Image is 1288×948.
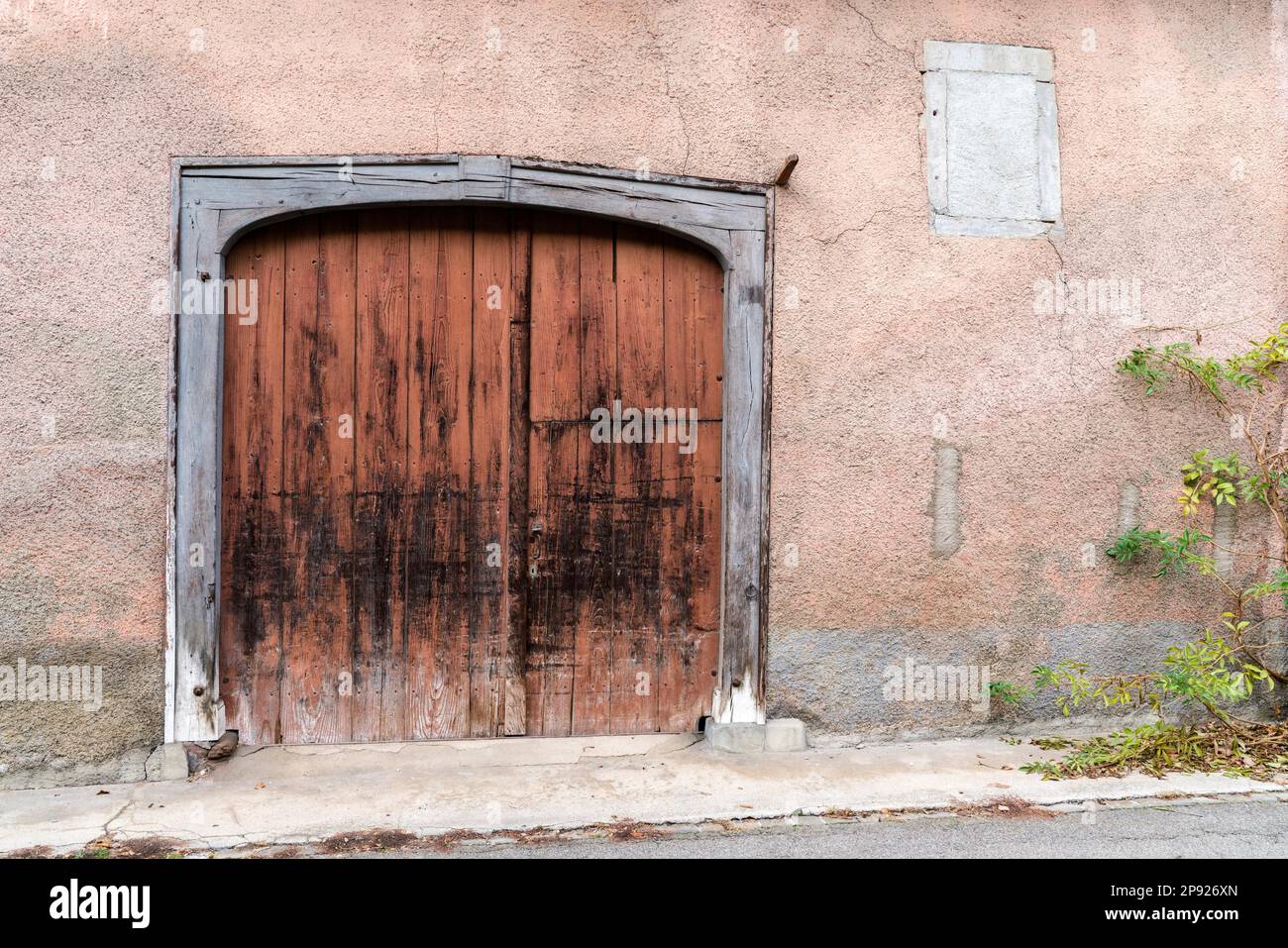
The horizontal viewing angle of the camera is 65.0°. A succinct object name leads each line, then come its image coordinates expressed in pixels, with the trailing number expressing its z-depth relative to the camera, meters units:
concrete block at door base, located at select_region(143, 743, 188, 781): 4.11
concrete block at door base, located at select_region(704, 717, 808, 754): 4.46
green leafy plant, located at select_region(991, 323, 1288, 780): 4.41
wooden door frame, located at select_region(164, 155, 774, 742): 4.14
